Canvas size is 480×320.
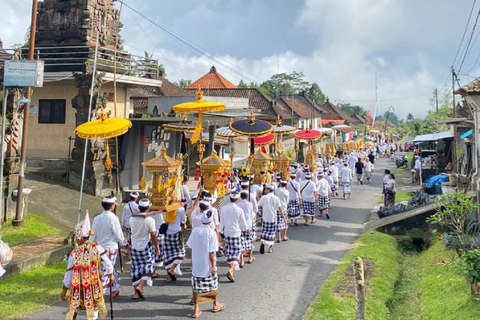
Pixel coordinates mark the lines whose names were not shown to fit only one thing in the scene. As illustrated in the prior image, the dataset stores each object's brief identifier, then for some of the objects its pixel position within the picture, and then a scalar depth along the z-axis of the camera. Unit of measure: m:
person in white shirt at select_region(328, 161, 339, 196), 22.72
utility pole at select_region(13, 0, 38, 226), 11.65
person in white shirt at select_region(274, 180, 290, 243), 13.66
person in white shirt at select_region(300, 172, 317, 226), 16.11
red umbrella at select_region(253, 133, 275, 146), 20.23
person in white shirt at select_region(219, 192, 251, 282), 9.75
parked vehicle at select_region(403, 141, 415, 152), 62.02
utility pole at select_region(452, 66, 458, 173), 23.55
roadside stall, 27.55
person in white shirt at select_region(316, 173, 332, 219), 17.53
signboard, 10.93
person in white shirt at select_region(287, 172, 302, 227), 15.59
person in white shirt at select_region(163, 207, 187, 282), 9.56
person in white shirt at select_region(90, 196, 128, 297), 7.70
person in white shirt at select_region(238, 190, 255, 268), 10.70
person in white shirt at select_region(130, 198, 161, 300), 8.38
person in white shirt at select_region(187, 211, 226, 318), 7.64
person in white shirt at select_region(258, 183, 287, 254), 12.15
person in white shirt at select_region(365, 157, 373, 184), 29.31
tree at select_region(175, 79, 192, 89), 57.88
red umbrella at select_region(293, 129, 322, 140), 23.03
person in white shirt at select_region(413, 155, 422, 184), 26.27
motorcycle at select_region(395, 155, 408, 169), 39.56
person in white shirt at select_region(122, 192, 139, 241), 9.50
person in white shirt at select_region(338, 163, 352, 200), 21.84
